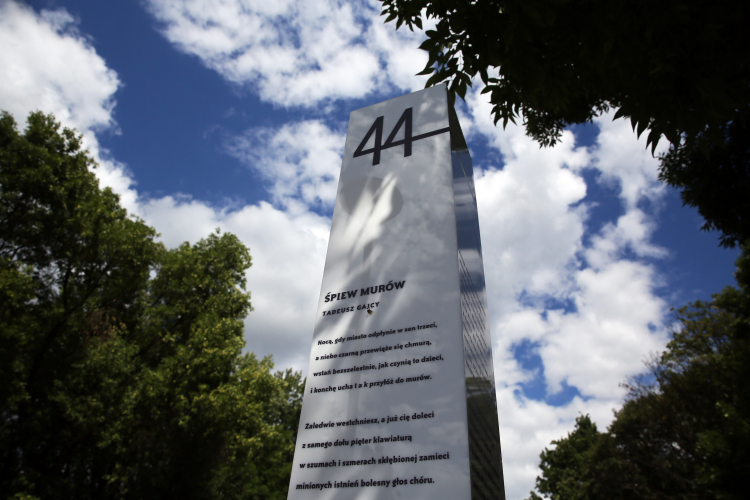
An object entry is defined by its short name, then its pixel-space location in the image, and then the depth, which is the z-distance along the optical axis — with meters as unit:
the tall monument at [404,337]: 2.85
